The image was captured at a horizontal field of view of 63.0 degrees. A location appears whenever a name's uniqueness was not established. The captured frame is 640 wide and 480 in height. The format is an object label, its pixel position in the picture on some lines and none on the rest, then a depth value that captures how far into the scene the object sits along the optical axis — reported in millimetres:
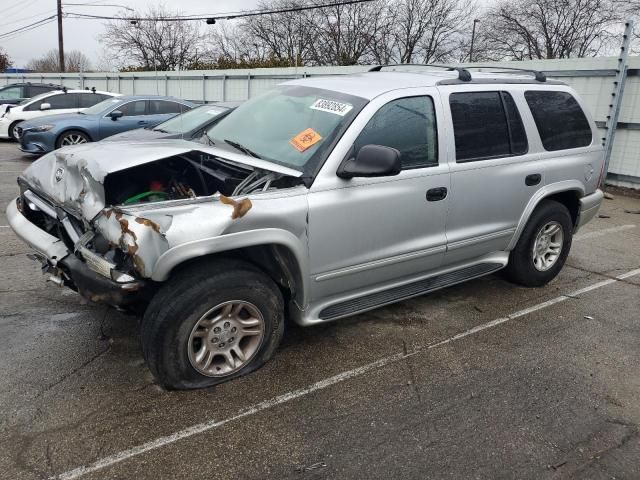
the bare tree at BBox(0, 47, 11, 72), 56800
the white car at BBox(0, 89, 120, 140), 13711
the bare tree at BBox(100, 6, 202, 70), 46281
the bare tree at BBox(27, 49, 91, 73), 63491
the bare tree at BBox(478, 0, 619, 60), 35219
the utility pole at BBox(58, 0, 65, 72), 35000
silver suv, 2859
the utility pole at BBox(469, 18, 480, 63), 39238
